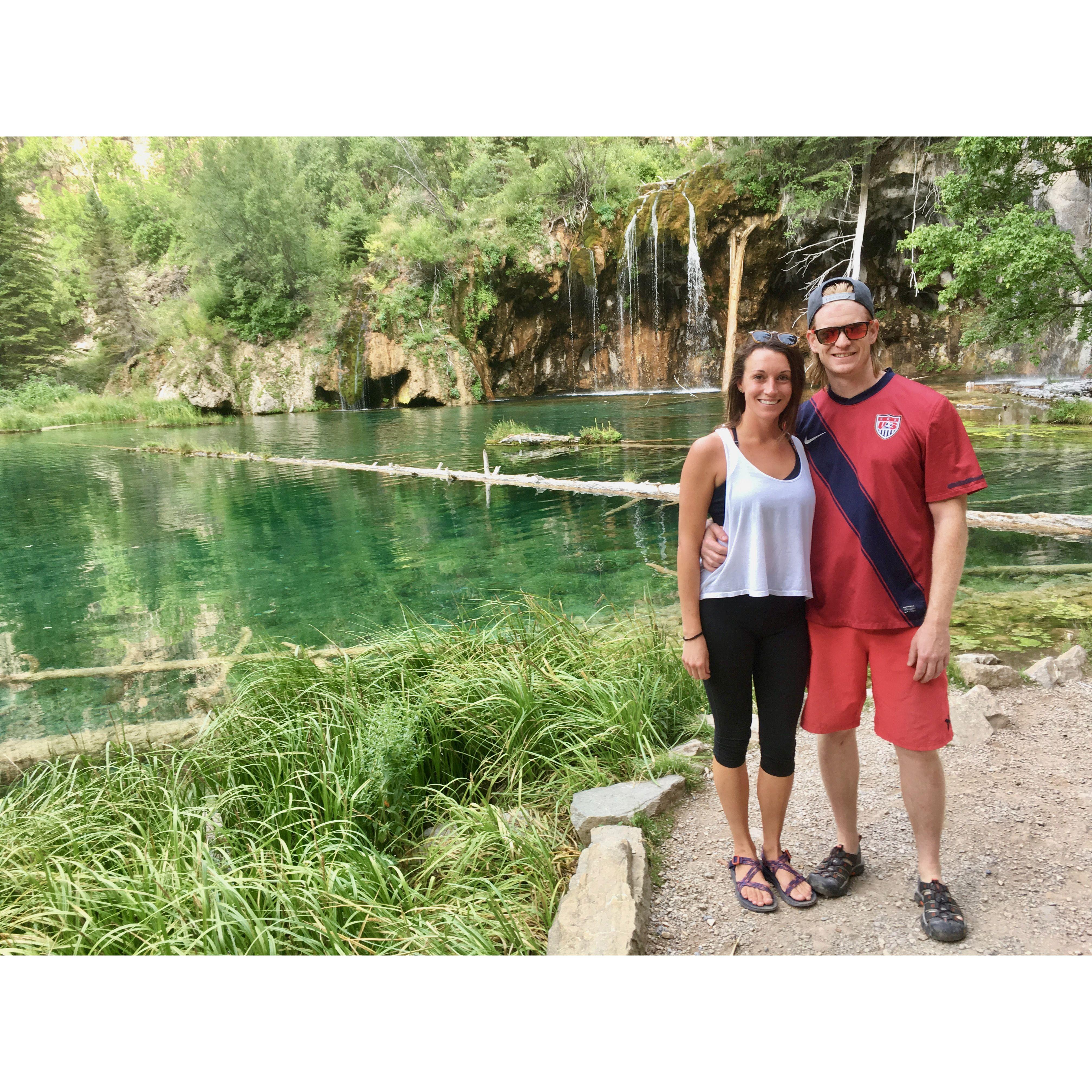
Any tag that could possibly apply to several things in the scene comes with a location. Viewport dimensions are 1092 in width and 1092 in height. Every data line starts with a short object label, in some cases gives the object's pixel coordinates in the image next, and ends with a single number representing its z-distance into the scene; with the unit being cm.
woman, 155
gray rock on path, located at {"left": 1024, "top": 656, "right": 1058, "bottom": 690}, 296
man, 149
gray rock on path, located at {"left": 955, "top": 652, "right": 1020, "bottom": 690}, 297
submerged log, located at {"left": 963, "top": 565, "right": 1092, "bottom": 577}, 480
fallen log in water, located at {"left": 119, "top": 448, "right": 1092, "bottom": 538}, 507
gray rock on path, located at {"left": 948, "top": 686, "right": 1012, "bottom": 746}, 249
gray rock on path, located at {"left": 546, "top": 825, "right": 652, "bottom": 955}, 163
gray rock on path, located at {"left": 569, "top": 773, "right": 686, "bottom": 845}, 210
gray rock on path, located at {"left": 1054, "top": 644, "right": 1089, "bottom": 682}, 304
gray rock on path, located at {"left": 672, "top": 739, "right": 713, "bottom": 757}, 257
